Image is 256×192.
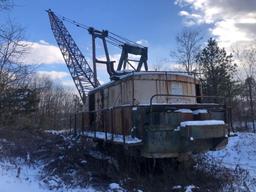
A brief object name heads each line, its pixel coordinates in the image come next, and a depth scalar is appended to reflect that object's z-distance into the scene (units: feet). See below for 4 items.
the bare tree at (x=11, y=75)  34.77
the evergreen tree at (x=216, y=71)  72.87
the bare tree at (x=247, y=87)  68.86
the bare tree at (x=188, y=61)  81.14
